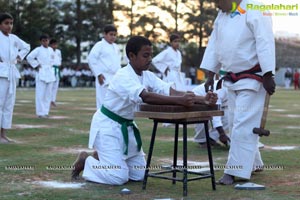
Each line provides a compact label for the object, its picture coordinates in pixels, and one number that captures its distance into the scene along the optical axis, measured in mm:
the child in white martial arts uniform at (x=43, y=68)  20491
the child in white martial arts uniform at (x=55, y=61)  23544
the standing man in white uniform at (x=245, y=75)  7846
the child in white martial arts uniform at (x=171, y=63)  17848
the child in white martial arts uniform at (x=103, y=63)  15403
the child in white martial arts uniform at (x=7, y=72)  12501
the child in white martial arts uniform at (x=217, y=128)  11349
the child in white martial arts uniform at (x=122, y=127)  7796
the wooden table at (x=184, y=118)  7016
